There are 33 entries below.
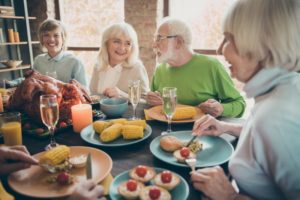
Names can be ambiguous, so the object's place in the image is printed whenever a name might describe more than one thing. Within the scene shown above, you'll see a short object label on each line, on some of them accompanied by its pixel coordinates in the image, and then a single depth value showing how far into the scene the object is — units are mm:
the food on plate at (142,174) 892
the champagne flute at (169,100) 1328
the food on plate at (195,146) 1149
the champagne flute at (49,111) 1189
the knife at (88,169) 890
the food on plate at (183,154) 1052
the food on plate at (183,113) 1520
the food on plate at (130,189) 809
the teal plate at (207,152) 1055
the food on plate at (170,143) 1146
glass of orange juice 1234
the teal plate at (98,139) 1209
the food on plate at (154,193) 800
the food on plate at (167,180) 847
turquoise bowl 1603
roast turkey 1464
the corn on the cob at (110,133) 1229
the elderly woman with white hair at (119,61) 2598
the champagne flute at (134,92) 1534
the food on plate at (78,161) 1001
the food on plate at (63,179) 882
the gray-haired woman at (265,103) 832
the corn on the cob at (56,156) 980
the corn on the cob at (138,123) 1363
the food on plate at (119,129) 1236
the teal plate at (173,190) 816
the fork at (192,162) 982
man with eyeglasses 2064
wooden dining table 999
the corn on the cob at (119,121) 1376
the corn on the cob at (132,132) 1256
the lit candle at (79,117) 1424
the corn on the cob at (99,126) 1341
